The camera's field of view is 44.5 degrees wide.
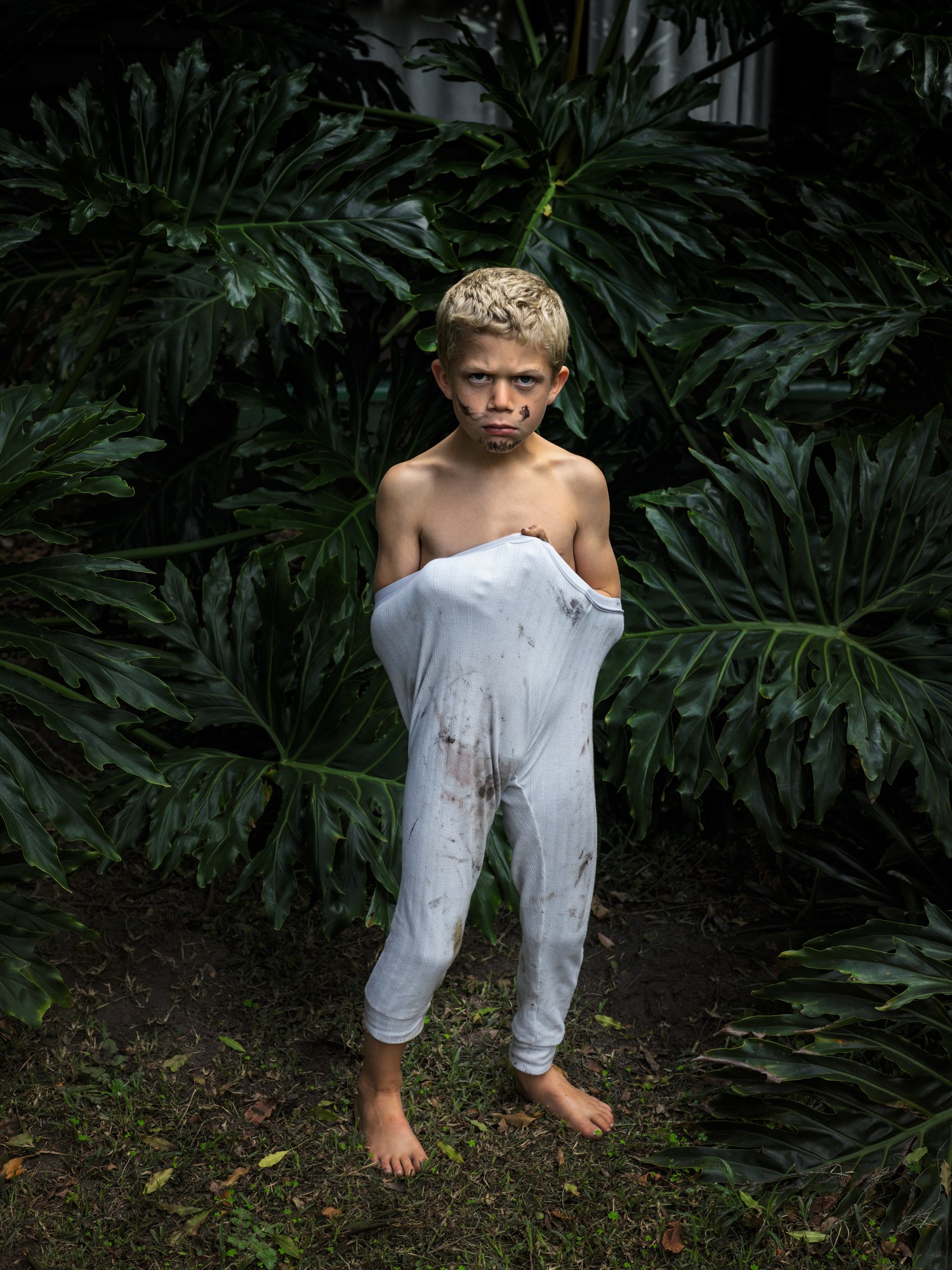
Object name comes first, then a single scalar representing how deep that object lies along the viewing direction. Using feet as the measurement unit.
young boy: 6.14
